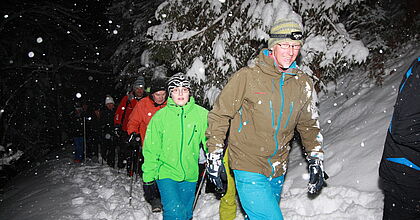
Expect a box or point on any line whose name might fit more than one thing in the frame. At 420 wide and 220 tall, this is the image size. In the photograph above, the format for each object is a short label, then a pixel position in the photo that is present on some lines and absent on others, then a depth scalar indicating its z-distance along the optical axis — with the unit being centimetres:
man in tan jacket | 278
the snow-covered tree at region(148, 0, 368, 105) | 565
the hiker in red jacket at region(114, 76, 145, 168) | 770
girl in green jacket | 374
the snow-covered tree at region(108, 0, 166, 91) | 1317
